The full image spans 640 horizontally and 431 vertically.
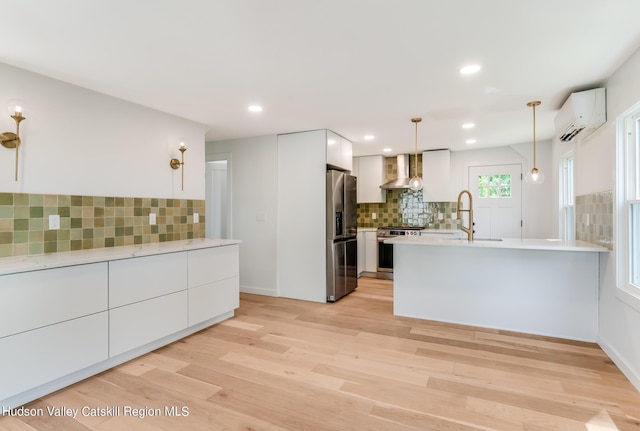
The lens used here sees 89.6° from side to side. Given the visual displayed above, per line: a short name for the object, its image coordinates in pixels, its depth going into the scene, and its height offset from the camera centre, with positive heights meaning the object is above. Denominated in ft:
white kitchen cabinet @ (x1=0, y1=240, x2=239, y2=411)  6.47 -2.43
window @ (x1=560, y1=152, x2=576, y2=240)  13.88 +0.81
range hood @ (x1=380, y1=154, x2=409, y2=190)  19.83 +2.56
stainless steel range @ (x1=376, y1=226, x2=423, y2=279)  19.11 -2.16
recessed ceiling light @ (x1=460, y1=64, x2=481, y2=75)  7.91 +3.63
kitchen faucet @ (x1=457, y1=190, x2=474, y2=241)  11.51 -0.62
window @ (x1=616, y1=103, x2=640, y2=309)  7.55 +0.29
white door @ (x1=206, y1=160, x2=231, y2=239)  18.72 +0.96
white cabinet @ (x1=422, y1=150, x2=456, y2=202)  18.81 +2.29
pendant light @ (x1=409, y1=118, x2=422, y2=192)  11.72 +1.10
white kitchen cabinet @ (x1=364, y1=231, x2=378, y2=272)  19.69 -2.29
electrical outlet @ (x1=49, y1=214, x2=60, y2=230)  8.44 -0.19
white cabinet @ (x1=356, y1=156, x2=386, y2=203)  20.59 +2.29
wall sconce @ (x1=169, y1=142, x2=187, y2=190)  11.64 +1.92
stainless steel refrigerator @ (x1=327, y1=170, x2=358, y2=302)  14.17 -0.94
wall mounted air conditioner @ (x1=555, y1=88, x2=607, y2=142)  8.80 +2.91
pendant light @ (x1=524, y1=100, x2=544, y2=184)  10.05 +1.16
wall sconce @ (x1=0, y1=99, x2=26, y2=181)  7.65 +2.11
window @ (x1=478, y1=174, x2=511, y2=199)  18.02 +1.59
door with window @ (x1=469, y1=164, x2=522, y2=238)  17.72 +0.80
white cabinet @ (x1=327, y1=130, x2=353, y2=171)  14.51 +2.98
